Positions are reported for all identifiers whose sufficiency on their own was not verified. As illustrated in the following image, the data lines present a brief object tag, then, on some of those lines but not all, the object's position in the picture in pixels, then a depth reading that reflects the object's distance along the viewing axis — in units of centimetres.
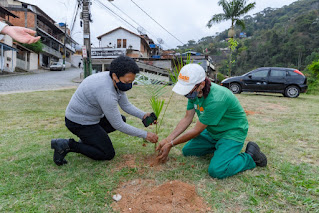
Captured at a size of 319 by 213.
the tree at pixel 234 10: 1731
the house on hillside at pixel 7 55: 1994
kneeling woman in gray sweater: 234
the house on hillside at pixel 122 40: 3394
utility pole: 1058
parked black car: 1019
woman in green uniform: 228
